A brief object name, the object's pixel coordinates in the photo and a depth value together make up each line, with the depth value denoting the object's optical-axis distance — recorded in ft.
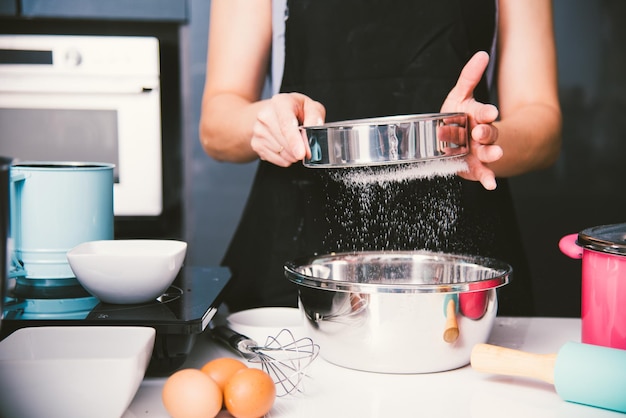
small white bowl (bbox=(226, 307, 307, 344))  3.12
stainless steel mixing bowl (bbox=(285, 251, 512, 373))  2.54
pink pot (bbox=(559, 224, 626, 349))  2.49
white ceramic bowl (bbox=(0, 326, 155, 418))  2.08
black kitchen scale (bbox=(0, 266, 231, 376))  2.58
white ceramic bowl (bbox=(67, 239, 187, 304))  2.67
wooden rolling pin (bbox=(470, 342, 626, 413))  2.28
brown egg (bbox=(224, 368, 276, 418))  2.19
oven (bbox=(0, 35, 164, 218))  6.93
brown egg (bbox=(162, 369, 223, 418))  2.16
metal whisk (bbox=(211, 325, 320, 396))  2.58
